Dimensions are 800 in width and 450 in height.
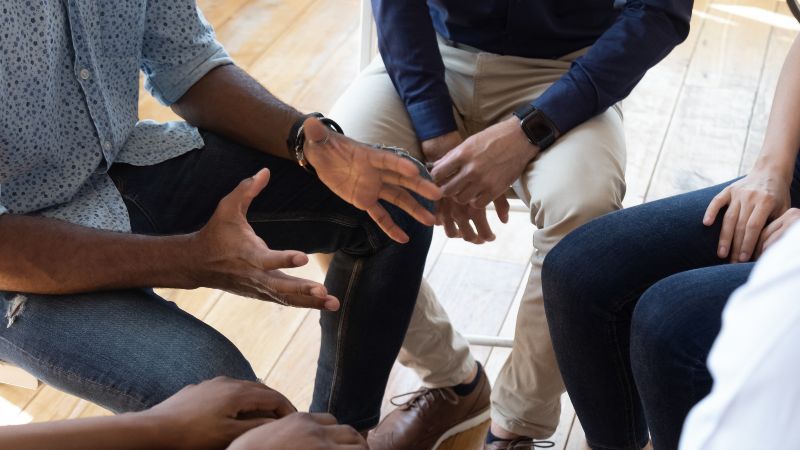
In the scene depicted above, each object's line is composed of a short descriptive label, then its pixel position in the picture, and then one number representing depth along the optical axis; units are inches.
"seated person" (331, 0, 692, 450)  55.2
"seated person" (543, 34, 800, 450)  43.3
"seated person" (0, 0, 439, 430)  44.6
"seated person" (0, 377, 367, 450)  37.8
